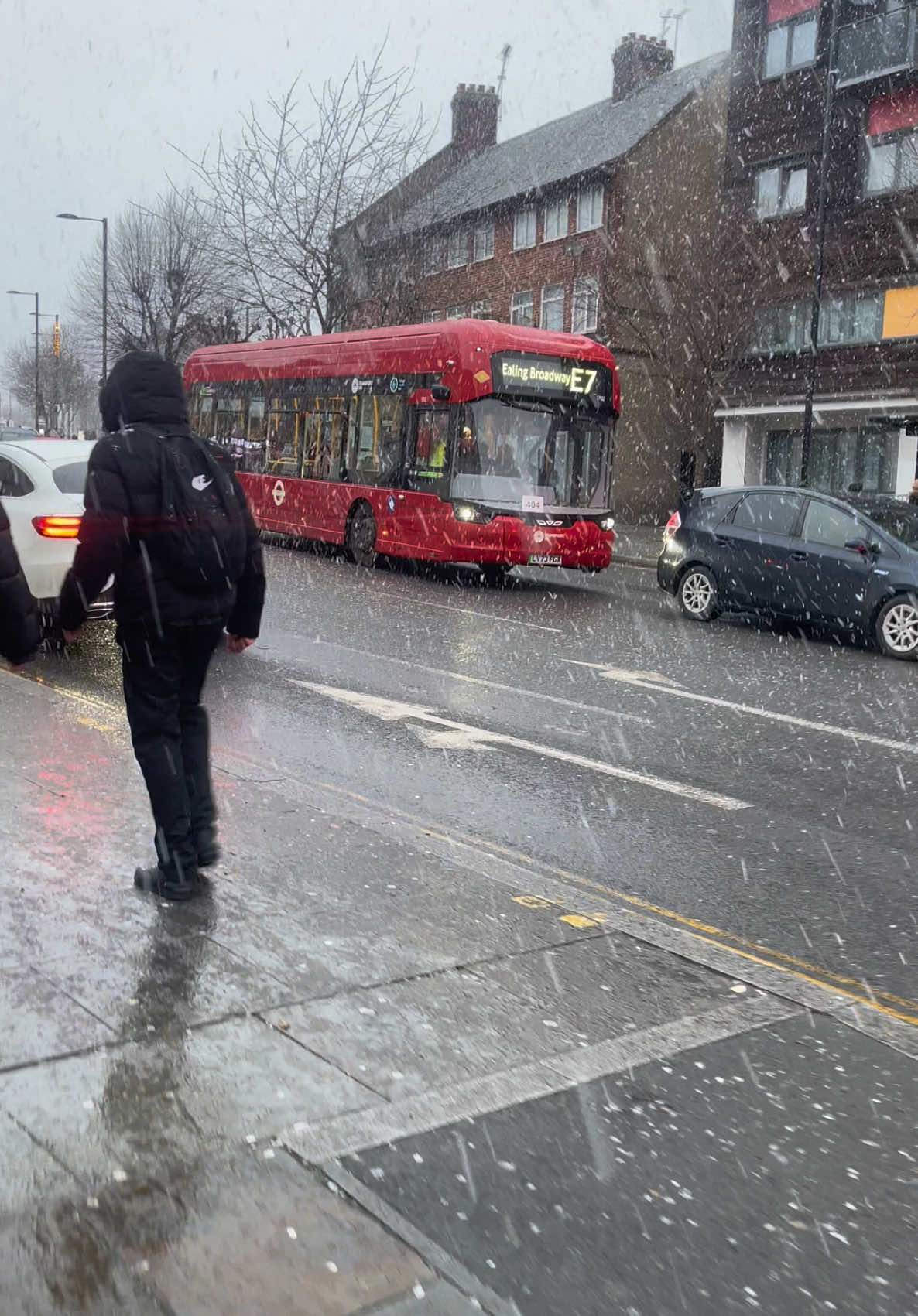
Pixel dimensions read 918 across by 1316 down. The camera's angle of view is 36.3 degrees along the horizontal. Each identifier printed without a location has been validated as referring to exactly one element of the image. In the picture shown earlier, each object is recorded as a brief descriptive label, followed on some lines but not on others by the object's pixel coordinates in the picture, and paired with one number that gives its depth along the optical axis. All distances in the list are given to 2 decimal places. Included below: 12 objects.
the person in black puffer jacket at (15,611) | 3.55
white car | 10.52
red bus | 17.55
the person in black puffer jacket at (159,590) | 4.72
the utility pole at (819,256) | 22.52
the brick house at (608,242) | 36.66
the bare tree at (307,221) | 35.50
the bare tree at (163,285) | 51.09
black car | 13.25
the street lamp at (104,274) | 44.03
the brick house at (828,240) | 30.88
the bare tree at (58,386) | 88.94
